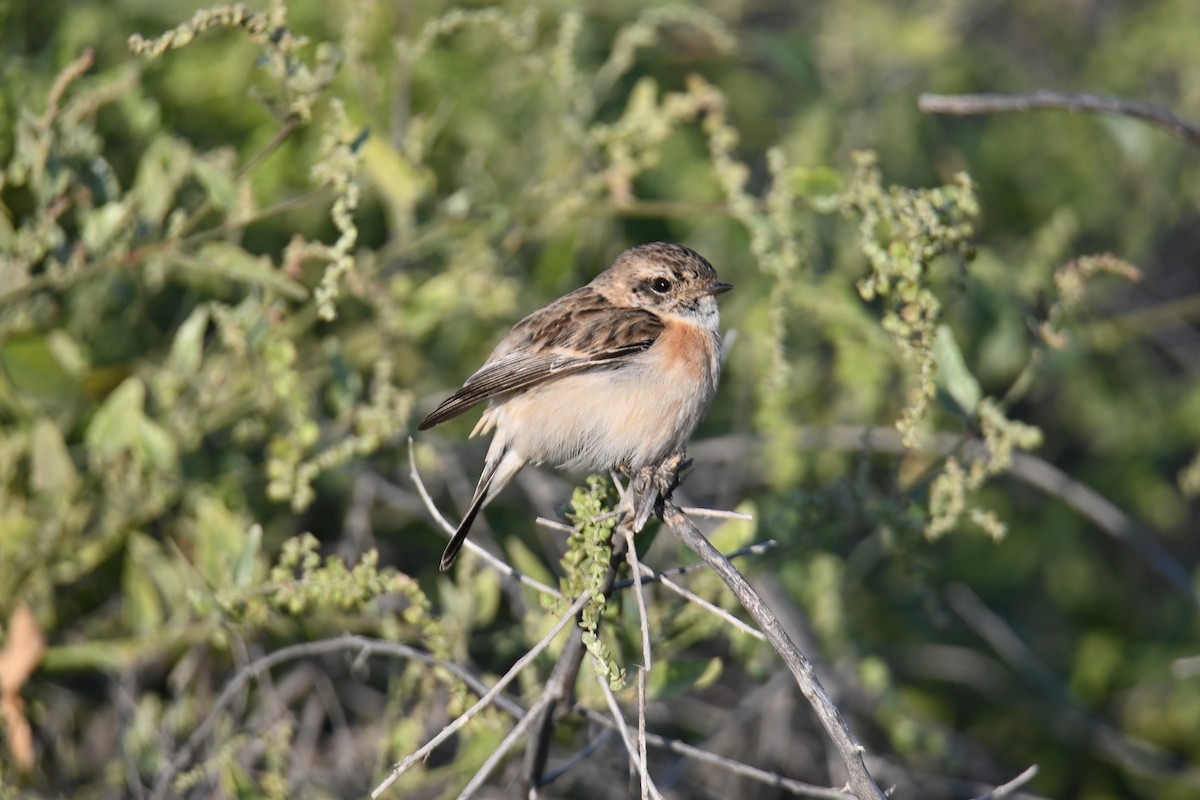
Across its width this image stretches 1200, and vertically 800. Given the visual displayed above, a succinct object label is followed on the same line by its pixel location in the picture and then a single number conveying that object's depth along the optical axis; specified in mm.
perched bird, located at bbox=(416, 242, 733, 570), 8852
